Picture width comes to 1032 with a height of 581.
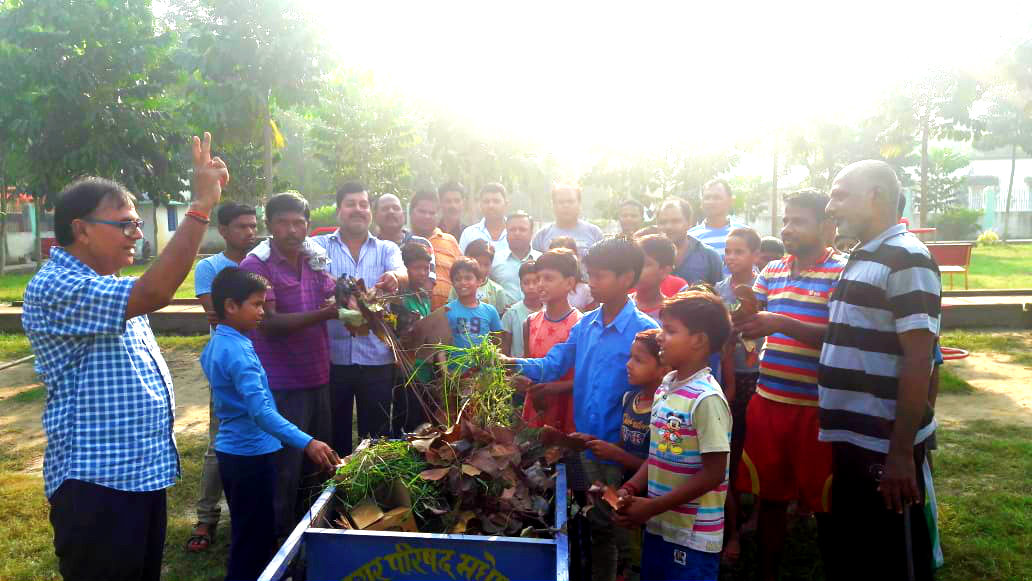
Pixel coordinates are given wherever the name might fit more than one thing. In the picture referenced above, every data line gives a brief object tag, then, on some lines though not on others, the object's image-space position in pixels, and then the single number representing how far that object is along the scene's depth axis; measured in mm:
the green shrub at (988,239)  27531
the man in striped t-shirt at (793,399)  3324
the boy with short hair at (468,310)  4336
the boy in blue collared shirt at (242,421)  3186
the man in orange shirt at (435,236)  5074
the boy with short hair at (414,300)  4438
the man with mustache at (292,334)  3840
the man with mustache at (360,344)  4375
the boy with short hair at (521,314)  4453
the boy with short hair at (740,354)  4180
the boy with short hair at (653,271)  4027
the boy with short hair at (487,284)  4828
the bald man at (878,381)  2609
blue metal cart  2332
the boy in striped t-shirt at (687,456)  2609
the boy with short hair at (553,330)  3658
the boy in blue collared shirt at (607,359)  3186
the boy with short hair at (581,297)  4773
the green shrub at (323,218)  30547
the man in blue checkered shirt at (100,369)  2285
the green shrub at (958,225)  29969
